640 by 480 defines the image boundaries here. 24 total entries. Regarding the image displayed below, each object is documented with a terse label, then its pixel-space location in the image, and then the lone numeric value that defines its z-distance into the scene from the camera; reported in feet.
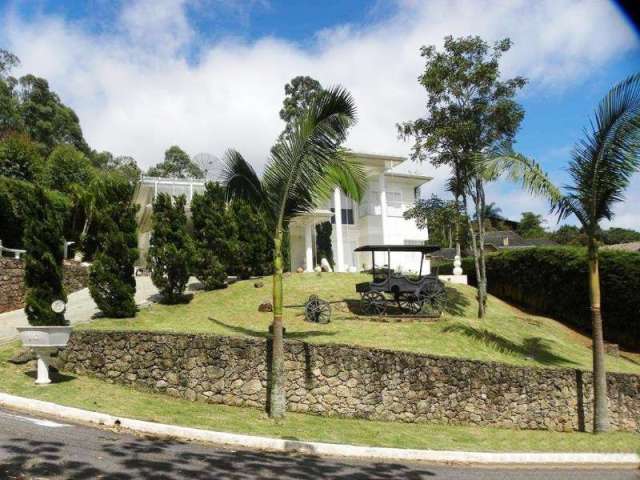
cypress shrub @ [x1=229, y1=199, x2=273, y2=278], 74.79
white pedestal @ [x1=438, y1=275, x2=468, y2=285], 86.89
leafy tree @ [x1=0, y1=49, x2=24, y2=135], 142.92
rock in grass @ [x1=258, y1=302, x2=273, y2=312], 57.67
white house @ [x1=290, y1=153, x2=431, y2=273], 106.01
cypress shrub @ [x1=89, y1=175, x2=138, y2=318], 50.75
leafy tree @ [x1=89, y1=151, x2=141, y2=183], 191.01
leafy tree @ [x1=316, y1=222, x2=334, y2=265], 108.78
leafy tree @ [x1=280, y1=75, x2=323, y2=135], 151.53
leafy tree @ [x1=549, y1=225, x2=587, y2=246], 239.75
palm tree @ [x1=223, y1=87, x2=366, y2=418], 33.96
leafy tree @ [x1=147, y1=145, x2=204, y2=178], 189.78
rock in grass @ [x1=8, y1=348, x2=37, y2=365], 34.40
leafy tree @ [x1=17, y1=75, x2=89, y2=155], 159.33
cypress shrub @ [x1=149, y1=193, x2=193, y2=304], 59.41
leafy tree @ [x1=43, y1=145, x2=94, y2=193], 122.62
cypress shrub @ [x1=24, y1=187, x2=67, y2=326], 37.76
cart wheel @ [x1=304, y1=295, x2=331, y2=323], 55.36
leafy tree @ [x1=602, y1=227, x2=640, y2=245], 273.75
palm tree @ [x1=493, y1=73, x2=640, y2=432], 37.91
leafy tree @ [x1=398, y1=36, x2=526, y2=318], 63.21
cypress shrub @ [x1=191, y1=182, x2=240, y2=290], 68.69
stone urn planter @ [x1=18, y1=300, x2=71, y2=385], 29.78
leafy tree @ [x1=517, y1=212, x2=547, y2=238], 264.31
